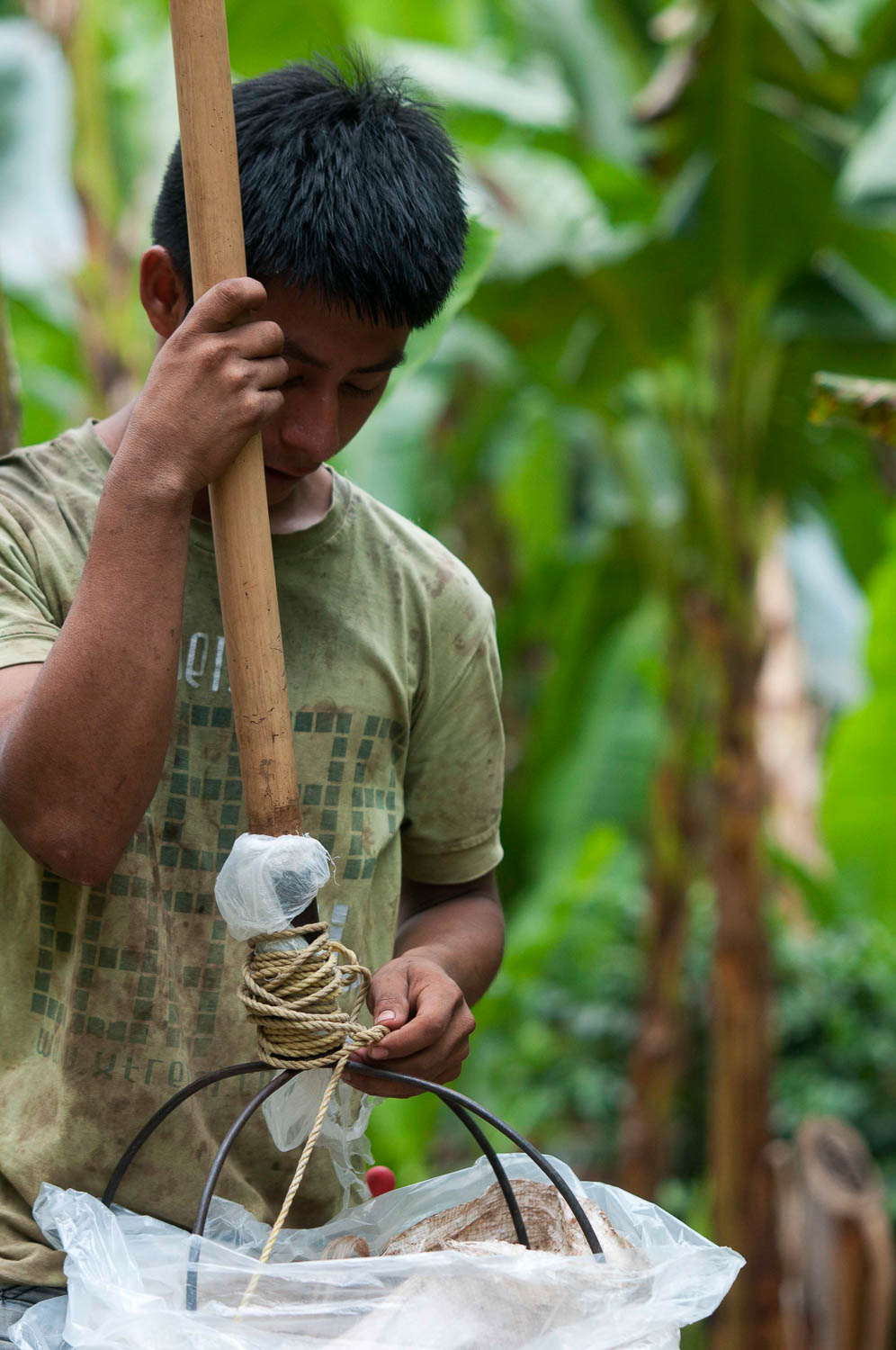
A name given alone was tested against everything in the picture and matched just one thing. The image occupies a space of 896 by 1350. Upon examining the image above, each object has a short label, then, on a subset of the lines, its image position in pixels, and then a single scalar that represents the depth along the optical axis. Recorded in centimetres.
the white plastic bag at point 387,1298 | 216
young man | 222
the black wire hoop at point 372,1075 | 218
